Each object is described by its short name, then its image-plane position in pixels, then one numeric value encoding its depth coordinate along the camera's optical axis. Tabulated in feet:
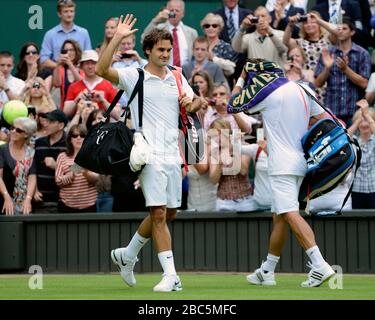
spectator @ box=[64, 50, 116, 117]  55.77
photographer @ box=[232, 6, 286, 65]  57.31
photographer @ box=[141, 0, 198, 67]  58.90
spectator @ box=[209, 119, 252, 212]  49.65
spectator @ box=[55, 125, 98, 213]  50.49
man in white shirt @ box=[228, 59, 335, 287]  37.73
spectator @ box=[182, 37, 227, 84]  56.29
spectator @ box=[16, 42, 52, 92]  58.75
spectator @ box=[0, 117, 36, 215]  50.85
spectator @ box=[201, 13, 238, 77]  59.11
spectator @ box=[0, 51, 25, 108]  56.59
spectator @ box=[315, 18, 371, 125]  54.44
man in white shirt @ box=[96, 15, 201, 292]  35.86
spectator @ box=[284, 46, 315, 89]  53.57
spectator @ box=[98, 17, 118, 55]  59.06
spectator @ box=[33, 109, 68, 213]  51.65
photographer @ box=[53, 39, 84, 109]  58.13
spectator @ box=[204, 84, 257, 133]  52.14
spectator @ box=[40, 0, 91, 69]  60.59
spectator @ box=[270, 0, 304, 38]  60.70
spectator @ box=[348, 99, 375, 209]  49.65
